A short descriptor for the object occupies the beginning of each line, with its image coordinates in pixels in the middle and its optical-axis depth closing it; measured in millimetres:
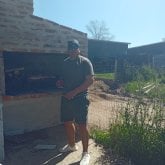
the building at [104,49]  16493
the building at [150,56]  14432
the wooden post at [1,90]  2903
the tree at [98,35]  29769
